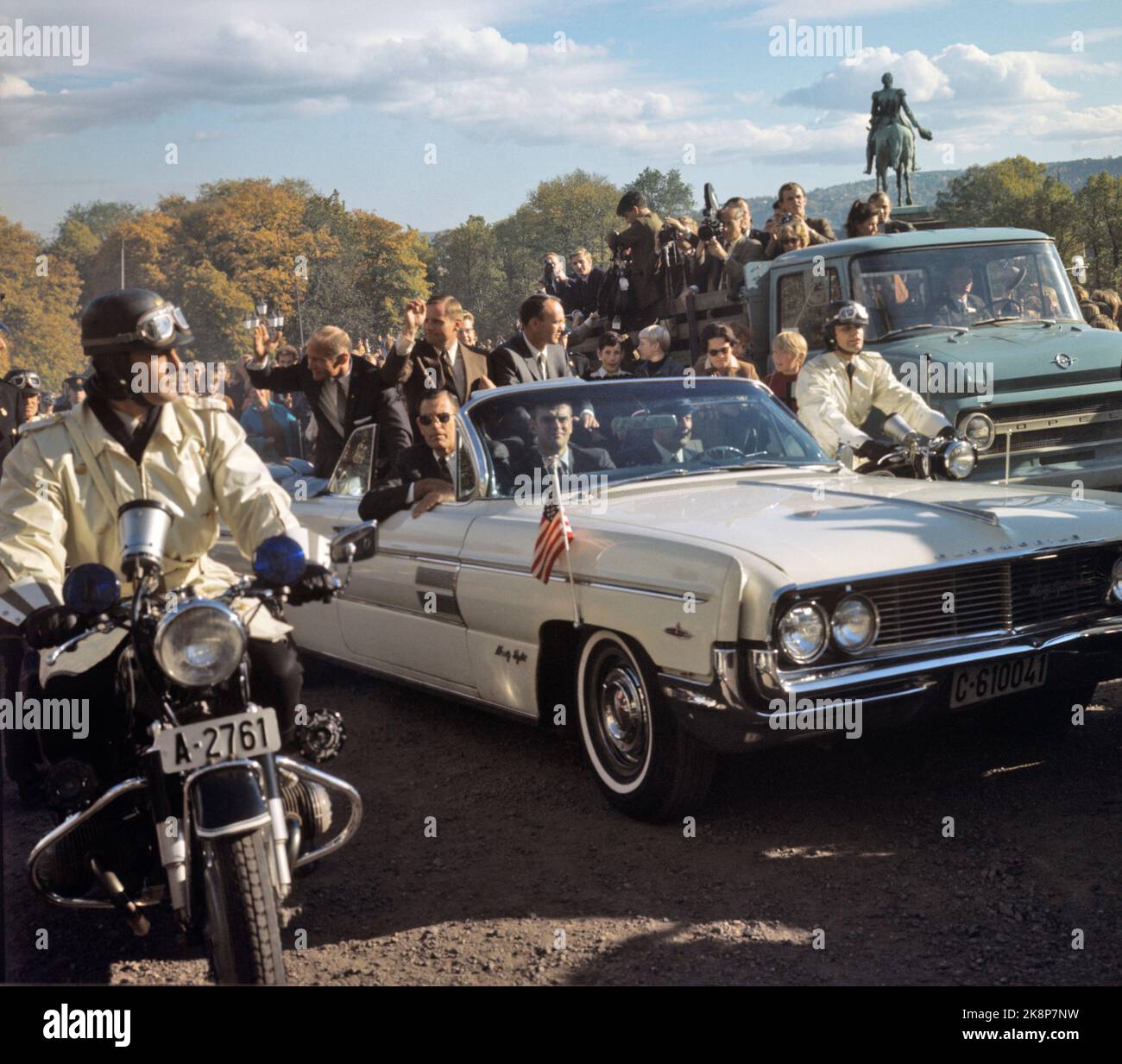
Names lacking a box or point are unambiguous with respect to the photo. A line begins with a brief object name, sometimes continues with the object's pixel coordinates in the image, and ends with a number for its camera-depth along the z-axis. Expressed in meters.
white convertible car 5.02
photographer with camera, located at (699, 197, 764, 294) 13.12
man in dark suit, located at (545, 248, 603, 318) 16.03
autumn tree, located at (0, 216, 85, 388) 35.56
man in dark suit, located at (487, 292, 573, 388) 8.73
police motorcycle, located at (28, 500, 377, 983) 3.50
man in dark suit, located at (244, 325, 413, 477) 9.30
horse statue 21.19
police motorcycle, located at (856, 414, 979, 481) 7.15
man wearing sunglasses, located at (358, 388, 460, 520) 7.15
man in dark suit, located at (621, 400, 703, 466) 6.58
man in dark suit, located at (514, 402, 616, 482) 6.45
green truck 10.37
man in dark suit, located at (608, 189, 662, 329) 14.30
